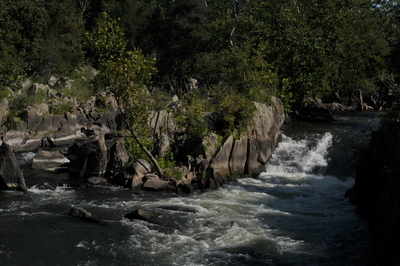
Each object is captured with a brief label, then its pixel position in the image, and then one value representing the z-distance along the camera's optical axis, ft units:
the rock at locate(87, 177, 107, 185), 65.21
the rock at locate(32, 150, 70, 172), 73.97
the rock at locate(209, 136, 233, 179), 67.26
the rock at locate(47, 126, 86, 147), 93.02
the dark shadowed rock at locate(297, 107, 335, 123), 108.99
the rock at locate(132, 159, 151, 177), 65.41
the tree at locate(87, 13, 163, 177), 60.66
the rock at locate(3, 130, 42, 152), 88.89
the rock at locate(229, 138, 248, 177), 71.00
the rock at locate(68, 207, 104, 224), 49.08
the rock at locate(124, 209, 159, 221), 50.28
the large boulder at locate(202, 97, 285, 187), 68.03
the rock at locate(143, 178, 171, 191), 62.54
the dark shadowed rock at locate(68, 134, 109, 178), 68.69
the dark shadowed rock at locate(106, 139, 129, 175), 68.54
